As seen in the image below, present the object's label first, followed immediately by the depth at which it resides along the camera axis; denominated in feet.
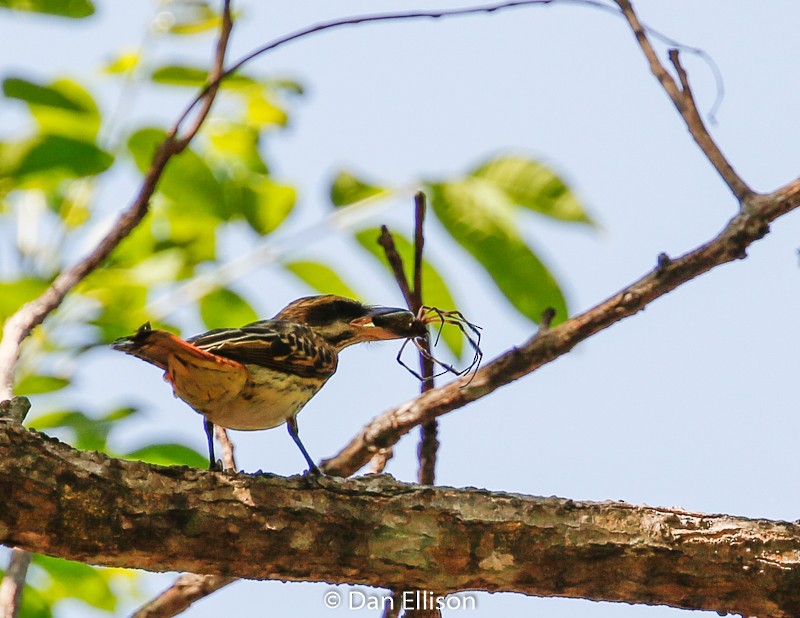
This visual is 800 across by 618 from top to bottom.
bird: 20.49
